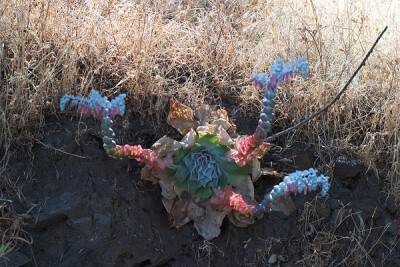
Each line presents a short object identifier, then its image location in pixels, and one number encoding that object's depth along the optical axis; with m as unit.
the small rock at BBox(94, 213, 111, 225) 2.27
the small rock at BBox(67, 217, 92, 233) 2.24
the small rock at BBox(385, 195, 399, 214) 2.54
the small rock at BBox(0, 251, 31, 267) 2.10
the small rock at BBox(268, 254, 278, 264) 2.35
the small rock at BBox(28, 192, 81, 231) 2.22
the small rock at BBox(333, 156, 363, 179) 2.56
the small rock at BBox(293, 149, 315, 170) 2.58
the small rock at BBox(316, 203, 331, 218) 2.47
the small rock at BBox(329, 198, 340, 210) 2.49
